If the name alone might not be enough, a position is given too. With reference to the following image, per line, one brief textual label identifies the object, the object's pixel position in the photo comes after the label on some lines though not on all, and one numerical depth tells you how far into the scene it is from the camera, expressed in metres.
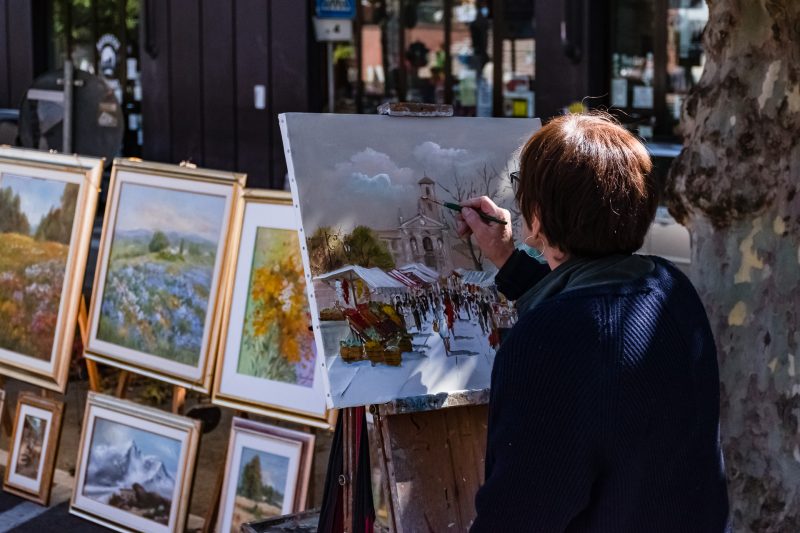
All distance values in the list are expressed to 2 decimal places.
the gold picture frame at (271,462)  3.70
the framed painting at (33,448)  4.56
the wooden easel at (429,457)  2.54
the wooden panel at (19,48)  12.19
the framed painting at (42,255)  4.41
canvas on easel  2.60
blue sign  9.47
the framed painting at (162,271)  3.94
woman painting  1.69
